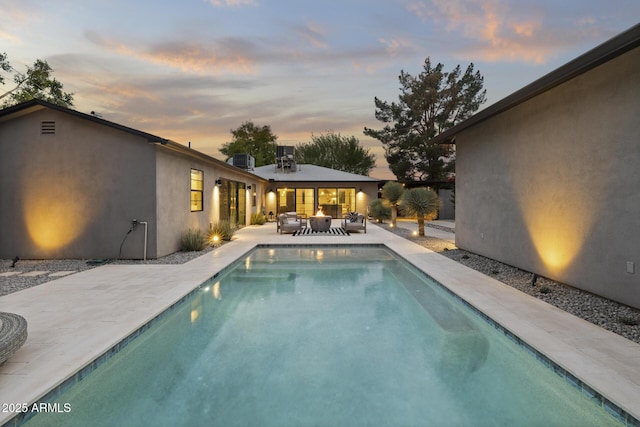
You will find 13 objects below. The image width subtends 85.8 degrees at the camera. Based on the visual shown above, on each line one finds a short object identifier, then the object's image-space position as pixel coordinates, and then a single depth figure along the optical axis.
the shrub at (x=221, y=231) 10.96
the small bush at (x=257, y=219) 17.61
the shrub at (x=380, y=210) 18.67
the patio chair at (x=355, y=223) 13.63
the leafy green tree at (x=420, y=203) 11.77
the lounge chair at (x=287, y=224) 13.47
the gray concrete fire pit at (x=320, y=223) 14.10
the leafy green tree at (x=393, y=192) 17.17
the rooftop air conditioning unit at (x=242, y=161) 18.75
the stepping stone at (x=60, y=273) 6.36
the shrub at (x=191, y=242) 9.11
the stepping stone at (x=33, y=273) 6.38
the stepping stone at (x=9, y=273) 6.40
